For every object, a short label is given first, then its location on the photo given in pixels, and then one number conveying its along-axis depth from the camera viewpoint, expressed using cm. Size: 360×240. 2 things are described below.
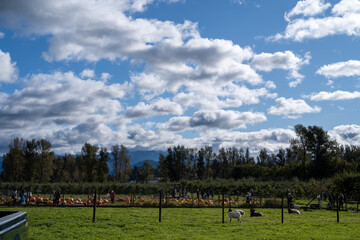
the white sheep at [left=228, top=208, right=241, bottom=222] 2062
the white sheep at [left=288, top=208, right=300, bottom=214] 2802
